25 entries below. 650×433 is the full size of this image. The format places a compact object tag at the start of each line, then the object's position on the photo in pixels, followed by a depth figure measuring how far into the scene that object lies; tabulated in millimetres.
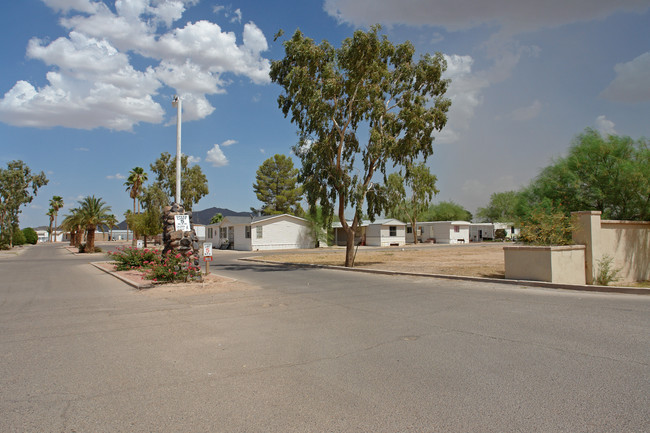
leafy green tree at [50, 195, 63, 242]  97919
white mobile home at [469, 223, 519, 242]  68694
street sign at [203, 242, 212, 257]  15539
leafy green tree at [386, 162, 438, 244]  52188
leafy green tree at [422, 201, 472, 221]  79250
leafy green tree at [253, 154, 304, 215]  68312
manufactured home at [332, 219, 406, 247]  55219
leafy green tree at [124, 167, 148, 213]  64188
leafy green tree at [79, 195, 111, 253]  45219
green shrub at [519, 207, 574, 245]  13859
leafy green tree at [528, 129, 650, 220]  15703
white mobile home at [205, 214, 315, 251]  46125
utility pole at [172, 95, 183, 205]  15775
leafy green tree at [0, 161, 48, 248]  54219
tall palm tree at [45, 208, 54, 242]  101912
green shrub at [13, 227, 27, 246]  66706
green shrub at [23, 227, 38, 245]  86500
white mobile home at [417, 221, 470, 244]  58281
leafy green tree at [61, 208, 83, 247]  47031
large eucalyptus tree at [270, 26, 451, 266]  21125
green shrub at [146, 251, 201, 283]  14445
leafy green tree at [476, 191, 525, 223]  80000
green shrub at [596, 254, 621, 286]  13617
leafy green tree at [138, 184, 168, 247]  48312
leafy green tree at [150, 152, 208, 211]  62125
